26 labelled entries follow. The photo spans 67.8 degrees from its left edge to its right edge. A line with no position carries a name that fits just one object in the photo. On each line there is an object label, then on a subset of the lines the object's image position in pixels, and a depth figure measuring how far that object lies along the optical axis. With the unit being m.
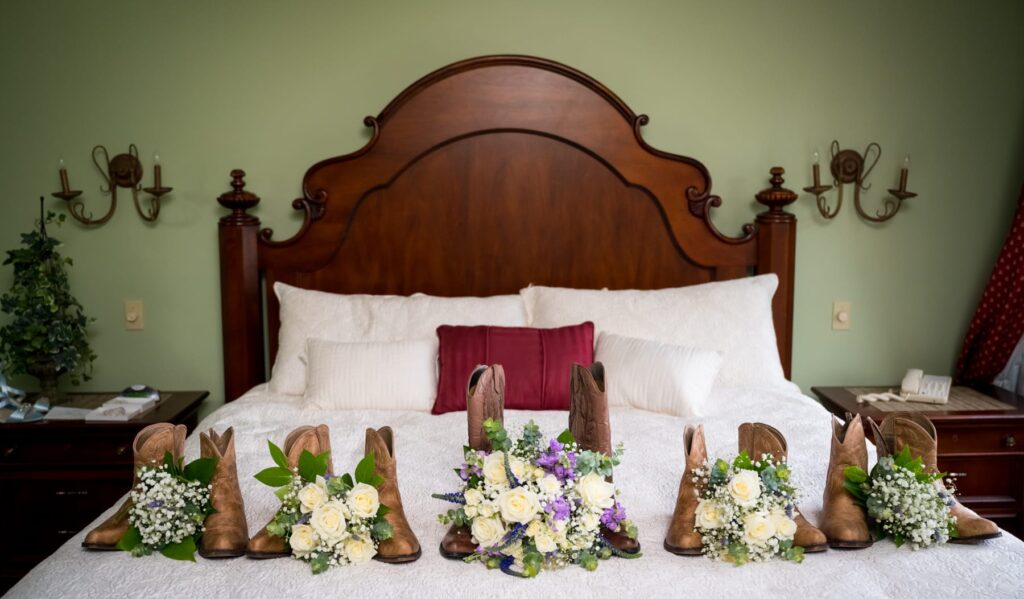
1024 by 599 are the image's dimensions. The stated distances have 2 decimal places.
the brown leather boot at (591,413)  1.52
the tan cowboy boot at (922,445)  1.44
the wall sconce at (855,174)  2.88
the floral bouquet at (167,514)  1.43
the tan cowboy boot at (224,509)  1.43
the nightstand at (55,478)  2.48
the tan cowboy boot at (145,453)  1.46
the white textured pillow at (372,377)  2.40
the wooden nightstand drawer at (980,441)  2.53
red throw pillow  2.39
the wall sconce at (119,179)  2.82
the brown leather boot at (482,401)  1.55
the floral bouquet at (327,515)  1.36
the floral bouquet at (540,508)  1.35
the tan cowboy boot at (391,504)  1.40
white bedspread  1.31
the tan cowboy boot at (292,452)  1.42
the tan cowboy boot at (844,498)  1.44
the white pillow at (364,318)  2.59
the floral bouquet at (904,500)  1.41
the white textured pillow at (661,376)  2.30
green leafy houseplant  2.56
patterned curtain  2.76
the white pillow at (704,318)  2.58
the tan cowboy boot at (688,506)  1.43
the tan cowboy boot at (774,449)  1.43
